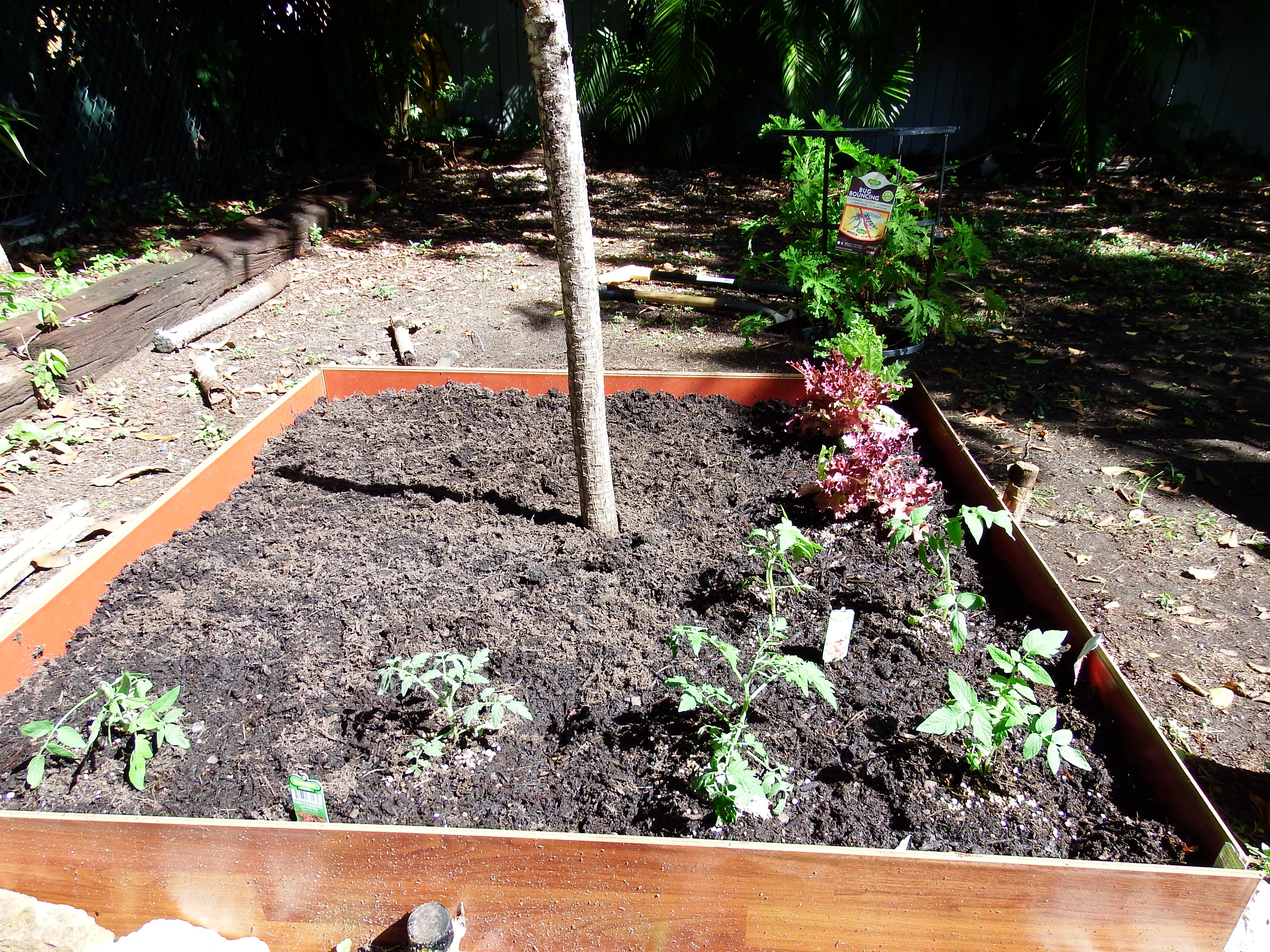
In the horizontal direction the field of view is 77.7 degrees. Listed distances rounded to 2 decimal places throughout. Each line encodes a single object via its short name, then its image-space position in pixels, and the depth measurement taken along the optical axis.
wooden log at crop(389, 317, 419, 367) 4.39
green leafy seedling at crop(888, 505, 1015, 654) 2.04
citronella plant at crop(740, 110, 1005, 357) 3.49
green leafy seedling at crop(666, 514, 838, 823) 1.70
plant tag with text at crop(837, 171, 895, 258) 3.44
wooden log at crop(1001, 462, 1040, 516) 2.77
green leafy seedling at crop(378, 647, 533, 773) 1.89
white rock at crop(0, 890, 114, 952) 1.62
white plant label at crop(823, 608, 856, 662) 2.15
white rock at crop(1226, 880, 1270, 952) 1.62
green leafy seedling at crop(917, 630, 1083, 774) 1.70
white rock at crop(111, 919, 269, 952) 1.68
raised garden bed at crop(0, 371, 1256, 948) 1.80
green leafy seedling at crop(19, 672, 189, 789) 1.82
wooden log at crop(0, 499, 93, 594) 2.80
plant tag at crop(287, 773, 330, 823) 1.70
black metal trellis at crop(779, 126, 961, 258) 3.51
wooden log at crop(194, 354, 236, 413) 4.21
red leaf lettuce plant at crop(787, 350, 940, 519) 2.78
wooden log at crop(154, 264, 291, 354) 4.87
